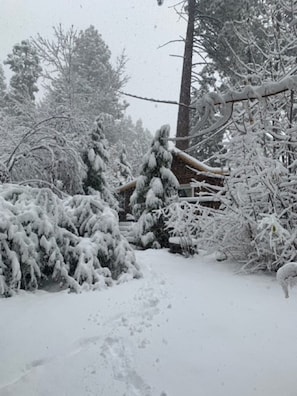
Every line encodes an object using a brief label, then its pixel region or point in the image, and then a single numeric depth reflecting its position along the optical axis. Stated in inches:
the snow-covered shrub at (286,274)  68.6
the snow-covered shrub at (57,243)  205.9
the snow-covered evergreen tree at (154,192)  406.3
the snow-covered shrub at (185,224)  299.6
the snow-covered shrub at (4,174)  304.2
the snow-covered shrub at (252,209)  239.6
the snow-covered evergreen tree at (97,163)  552.7
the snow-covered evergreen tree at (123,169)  975.6
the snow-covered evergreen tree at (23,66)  1154.0
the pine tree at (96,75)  996.6
